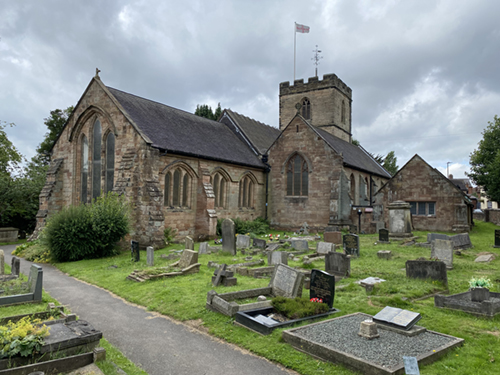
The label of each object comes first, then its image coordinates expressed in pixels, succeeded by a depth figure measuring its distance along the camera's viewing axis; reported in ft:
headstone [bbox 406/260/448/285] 33.14
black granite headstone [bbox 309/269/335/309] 26.89
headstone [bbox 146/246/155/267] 45.83
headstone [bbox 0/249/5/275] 37.65
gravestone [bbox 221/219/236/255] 53.83
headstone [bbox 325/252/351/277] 38.07
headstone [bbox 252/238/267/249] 58.85
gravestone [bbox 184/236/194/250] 48.42
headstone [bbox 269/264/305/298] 29.37
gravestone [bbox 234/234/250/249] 61.36
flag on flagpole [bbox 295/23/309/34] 137.59
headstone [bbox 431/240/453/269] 41.77
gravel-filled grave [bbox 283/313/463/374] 17.81
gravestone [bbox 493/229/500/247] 59.07
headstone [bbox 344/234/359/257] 50.19
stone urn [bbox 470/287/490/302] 25.96
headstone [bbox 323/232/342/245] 63.36
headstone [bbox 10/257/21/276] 38.78
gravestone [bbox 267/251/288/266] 42.52
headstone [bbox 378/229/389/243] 63.99
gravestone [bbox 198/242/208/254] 56.54
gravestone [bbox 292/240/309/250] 57.52
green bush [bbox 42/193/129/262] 53.16
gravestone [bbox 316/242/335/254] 52.32
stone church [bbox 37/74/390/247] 65.10
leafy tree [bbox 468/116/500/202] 119.03
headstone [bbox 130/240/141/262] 50.03
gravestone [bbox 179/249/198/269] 41.50
